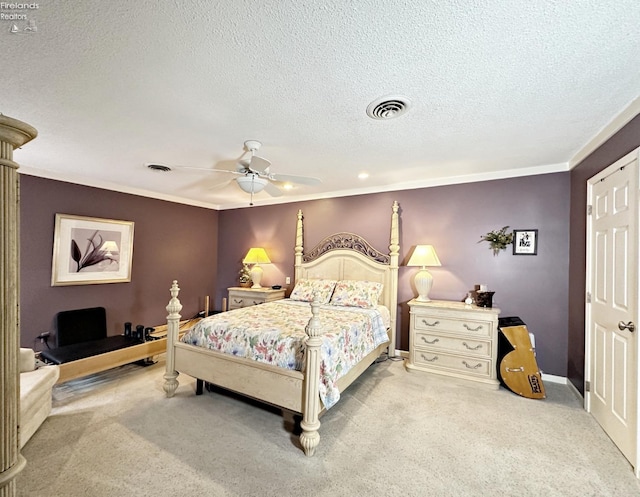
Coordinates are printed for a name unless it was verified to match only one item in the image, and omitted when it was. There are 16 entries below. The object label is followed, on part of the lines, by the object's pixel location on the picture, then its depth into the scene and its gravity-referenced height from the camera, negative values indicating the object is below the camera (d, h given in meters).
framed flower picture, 3.83 -0.05
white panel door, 2.03 -0.29
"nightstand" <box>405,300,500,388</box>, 3.19 -0.92
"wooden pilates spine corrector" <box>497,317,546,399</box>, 2.93 -1.04
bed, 2.11 -0.89
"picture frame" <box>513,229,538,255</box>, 3.42 +0.26
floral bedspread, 2.33 -0.75
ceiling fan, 2.62 +0.73
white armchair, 2.07 -1.13
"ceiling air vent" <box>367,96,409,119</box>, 1.96 +1.07
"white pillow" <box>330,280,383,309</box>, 3.83 -0.50
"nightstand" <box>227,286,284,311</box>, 4.69 -0.71
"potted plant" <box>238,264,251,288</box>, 5.35 -0.46
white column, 0.72 -0.17
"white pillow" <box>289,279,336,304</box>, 4.12 -0.50
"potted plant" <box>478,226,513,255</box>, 3.48 +0.28
